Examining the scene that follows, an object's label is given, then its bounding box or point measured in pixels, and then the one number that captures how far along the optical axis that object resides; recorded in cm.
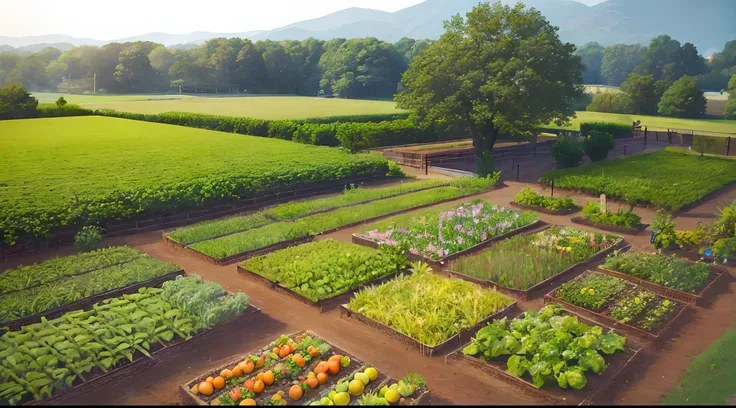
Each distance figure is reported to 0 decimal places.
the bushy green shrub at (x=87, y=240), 1474
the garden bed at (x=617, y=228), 1602
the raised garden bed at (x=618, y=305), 938
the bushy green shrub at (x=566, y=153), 2830
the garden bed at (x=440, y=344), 877
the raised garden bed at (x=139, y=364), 753
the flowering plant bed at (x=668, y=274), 1107
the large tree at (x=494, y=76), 2652
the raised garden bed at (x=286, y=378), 710
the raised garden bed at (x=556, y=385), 732
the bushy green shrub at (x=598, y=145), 3056
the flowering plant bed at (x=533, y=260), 1152
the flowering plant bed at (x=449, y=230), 1365
